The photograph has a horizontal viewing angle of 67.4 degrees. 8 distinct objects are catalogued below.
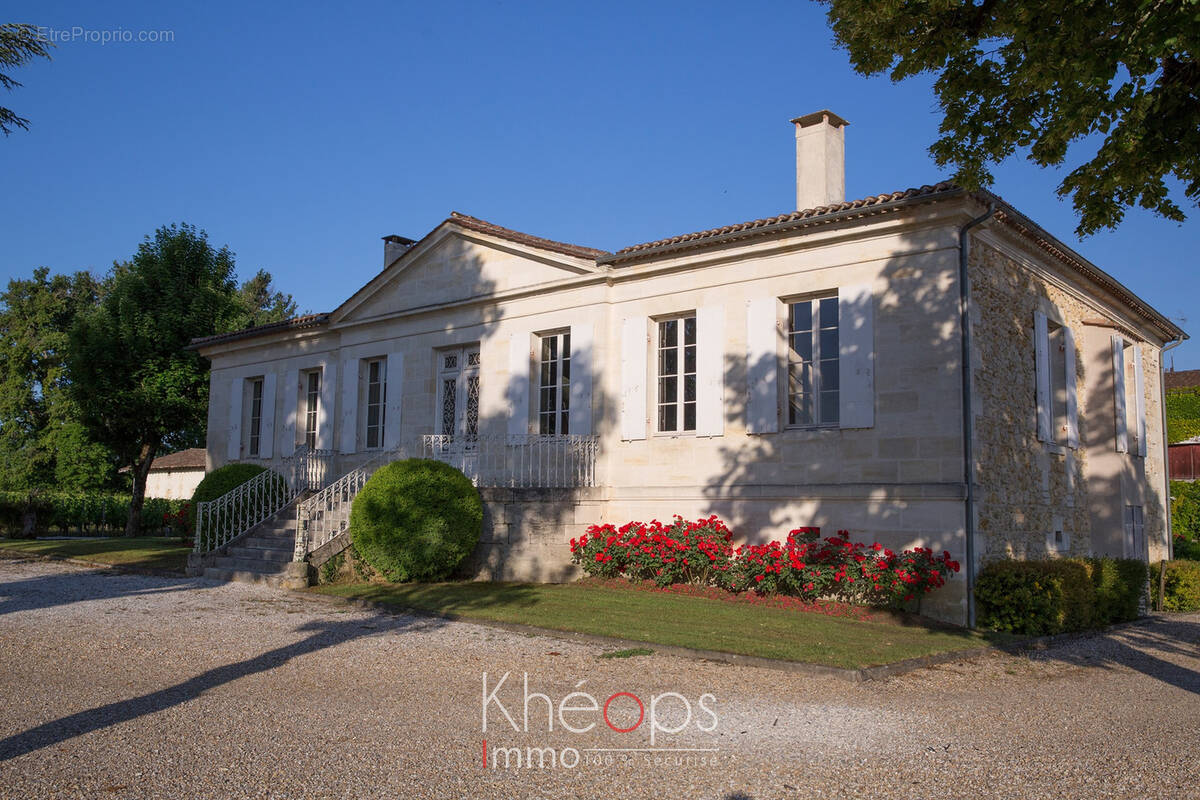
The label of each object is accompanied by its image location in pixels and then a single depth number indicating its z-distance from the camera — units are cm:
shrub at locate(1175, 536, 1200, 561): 2092
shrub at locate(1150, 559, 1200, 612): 1393
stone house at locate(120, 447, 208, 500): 3822
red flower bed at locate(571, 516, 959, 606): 1027
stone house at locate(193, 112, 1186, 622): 1090
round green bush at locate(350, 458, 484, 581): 1193
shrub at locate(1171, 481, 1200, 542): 2303
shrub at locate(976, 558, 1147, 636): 986
